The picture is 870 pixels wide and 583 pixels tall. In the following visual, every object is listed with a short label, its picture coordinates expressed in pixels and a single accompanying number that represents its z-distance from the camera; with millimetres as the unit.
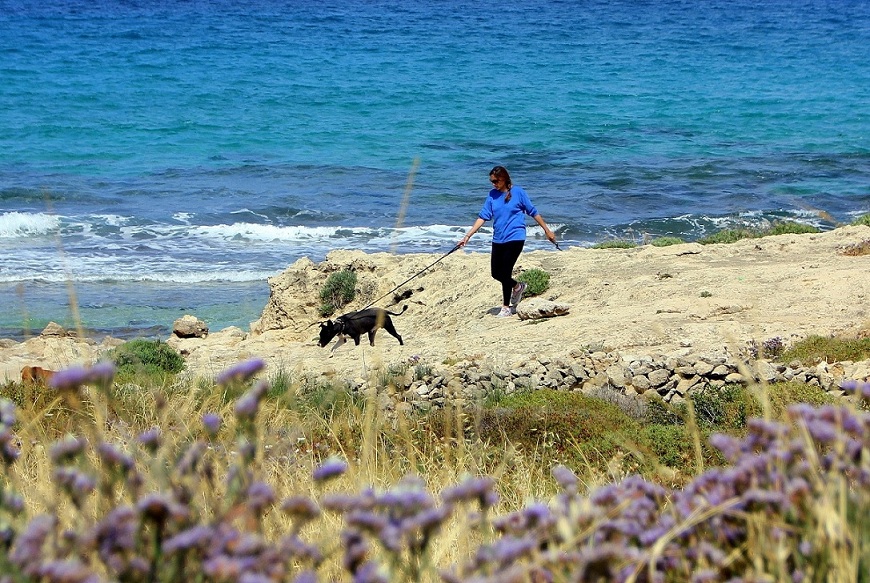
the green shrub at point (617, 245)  35344
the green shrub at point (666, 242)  34625
